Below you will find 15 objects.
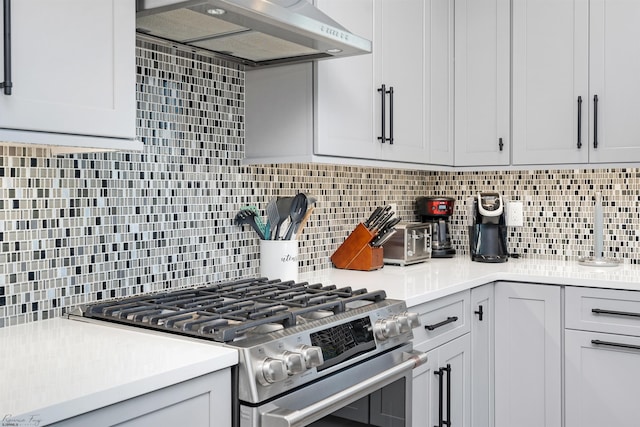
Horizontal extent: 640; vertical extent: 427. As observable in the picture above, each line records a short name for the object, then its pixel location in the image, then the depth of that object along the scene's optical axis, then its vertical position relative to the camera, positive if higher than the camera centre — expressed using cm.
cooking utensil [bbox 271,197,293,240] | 230 -4
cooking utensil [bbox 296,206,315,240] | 232 -8
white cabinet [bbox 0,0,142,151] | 133 +28
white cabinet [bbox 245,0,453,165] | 224 +39
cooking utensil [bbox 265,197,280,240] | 231 -7
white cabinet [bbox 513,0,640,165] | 278 +53
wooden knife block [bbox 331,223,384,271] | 269 -23
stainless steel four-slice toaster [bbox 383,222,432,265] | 286 -21
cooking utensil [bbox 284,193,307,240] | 229 -5
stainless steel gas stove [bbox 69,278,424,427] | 141 -34
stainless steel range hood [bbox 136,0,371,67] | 168 +51
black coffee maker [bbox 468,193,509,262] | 305 -15
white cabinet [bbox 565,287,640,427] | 246 -63
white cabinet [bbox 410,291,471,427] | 220 -62
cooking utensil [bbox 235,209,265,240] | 229 -7
